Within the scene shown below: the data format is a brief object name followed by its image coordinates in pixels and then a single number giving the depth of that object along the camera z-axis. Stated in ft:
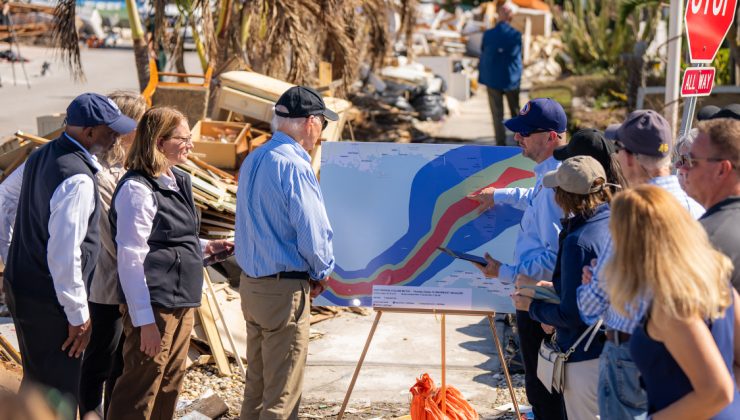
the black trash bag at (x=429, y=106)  58.13
